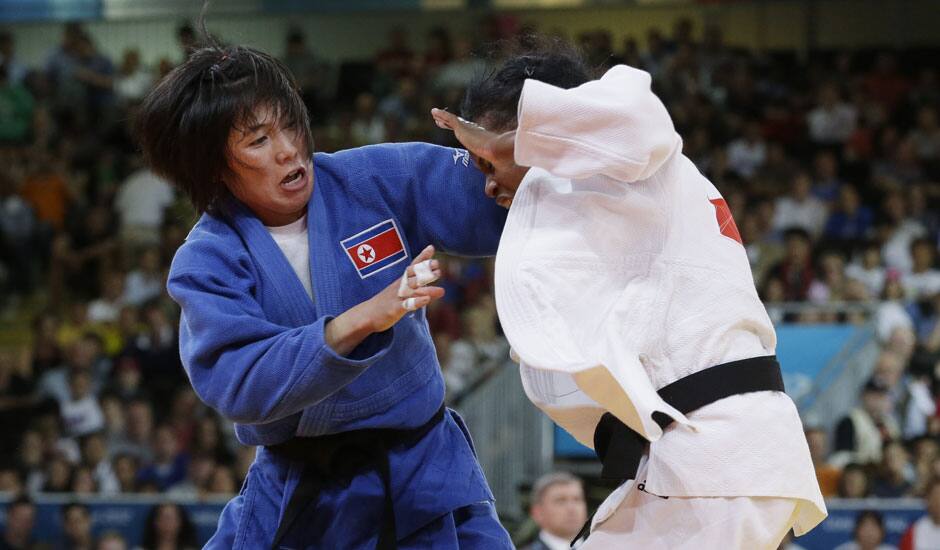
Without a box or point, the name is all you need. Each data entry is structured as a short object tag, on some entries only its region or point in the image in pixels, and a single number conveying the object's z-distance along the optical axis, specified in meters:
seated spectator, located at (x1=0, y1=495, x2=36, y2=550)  15.27
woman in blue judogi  5.36
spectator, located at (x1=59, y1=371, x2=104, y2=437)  18.67
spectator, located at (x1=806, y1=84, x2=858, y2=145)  22.83
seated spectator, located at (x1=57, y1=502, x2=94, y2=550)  15.23
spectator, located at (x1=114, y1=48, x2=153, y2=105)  25.70
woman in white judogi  4.50
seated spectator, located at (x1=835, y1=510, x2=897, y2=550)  13.02
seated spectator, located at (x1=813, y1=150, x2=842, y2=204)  21.14
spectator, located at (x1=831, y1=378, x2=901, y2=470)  15.67
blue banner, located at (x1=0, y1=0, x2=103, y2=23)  23.89
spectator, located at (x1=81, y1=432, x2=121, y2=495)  17.33
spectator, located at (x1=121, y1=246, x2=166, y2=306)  21.62
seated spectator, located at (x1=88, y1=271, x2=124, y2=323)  21.56
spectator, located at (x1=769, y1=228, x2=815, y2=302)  18.69
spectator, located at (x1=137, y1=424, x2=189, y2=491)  17.56
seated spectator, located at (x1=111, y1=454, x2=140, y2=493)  17.31
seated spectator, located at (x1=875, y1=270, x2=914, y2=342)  17.23
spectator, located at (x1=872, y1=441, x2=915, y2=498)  14.73
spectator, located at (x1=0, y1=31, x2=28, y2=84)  25.61
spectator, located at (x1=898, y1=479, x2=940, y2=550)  13.12
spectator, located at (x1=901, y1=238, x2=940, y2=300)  18.09
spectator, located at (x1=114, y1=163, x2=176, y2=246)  22.92
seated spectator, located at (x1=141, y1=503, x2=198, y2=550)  14.81
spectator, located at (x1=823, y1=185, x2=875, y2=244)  20.14
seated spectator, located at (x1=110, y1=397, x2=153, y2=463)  18.17
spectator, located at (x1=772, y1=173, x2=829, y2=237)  20.42
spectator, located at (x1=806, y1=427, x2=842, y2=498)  14.91
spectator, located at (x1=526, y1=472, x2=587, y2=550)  11.88
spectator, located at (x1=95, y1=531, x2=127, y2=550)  15.02
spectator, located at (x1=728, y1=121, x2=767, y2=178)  22.34
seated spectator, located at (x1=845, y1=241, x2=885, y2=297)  18.50
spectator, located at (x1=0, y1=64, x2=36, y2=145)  25.06
